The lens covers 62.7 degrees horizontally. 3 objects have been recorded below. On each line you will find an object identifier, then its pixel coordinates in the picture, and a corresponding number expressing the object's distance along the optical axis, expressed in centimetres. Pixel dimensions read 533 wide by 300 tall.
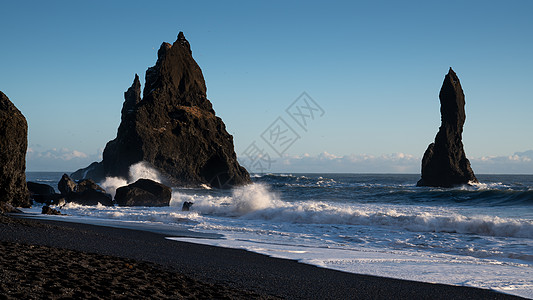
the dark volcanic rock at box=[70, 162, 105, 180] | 8919
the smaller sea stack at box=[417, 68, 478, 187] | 6700
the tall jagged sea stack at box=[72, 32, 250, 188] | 6775
